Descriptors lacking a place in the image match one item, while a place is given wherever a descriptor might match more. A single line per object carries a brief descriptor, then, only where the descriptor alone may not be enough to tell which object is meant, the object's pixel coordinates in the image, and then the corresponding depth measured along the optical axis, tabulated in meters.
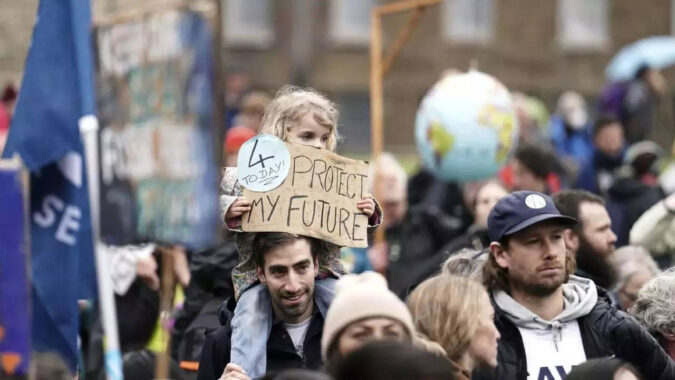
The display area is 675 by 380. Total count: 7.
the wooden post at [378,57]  24.55
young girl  12.44
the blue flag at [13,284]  12.48
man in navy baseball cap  13.12
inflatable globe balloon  22.48
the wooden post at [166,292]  17.50
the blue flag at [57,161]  14.22
